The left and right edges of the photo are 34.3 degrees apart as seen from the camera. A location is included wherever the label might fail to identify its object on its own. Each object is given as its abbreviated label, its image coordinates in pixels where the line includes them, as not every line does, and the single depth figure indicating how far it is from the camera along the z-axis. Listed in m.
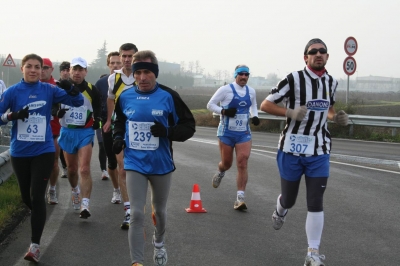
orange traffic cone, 9.00
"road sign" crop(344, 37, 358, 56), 24.42
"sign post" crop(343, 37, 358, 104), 24.16
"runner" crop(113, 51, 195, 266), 5.90
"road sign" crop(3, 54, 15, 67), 32.05
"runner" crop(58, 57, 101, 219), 8.72
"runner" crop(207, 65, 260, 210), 9.66
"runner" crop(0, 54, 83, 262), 6.54
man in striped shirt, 6.41
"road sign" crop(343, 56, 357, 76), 24.12
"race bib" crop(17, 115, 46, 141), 6.63
